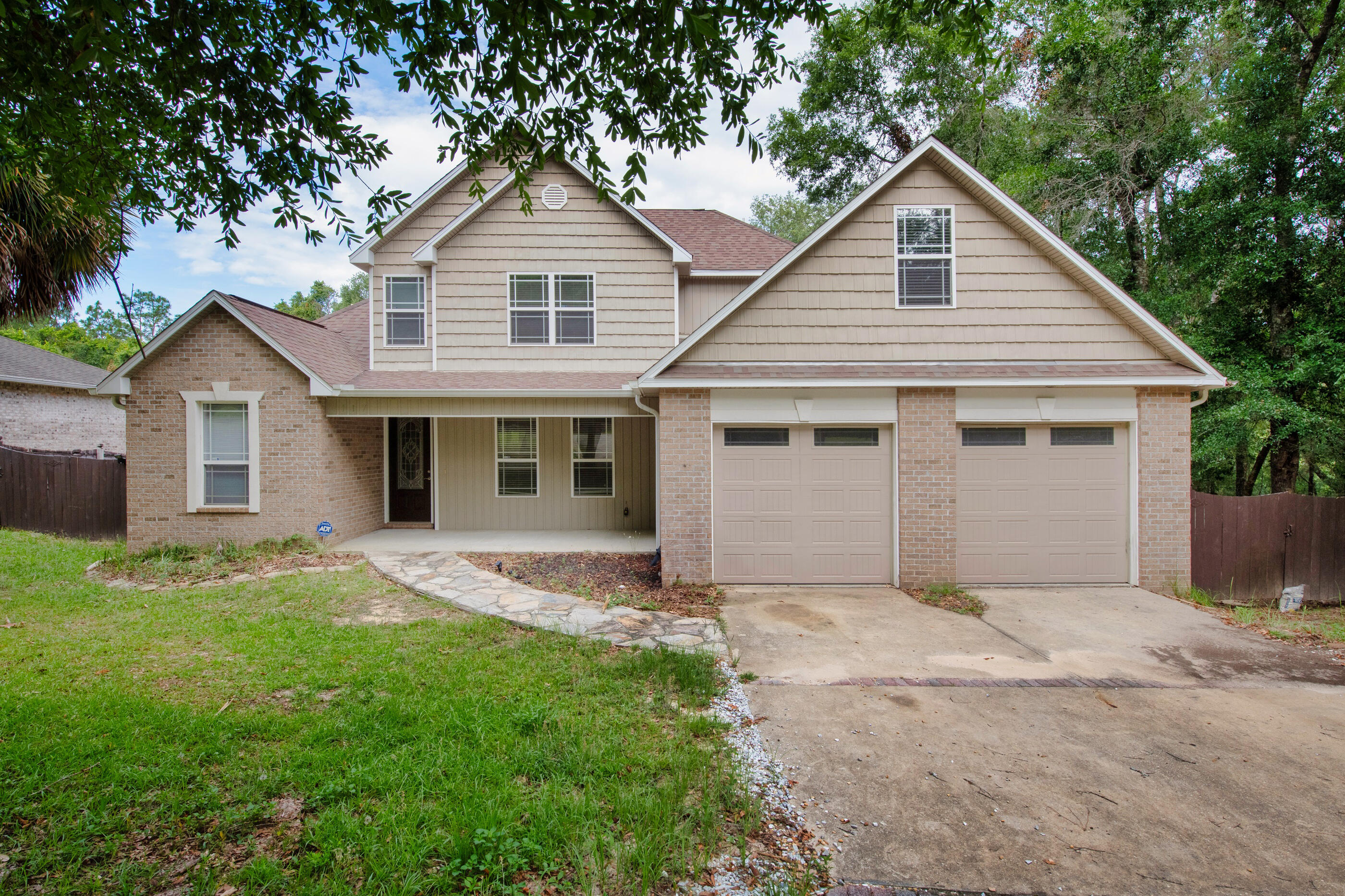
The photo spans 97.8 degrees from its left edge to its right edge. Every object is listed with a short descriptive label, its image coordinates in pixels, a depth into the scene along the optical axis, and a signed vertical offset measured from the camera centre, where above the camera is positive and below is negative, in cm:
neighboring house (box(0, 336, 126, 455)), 1456 +127
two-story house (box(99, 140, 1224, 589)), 772 +49
